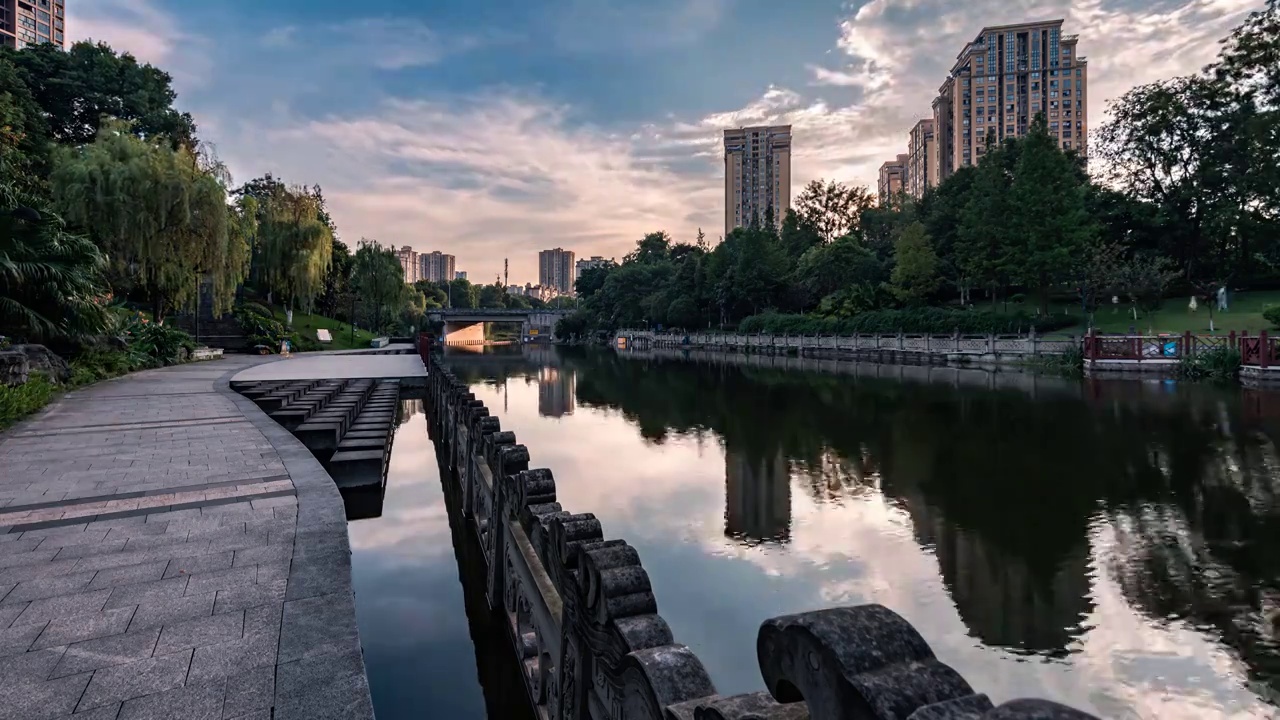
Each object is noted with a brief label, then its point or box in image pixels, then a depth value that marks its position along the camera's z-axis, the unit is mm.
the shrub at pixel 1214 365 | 23594
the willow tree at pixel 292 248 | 39188
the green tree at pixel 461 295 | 131500
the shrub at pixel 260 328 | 36125
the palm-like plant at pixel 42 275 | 14992
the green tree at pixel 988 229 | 43000
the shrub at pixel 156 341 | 24094
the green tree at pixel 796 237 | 72125
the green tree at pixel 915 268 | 48562
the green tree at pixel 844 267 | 55688
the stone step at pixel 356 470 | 9406
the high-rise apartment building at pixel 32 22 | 83875
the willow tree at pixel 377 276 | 50750
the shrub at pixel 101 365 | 17283
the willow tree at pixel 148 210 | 23328
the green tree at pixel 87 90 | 42219
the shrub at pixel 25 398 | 10773
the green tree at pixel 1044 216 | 40094
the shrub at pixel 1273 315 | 30094
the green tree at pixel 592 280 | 103000
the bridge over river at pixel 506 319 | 91125
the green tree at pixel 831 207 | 74688
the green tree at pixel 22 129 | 22156
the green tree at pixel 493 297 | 141125
